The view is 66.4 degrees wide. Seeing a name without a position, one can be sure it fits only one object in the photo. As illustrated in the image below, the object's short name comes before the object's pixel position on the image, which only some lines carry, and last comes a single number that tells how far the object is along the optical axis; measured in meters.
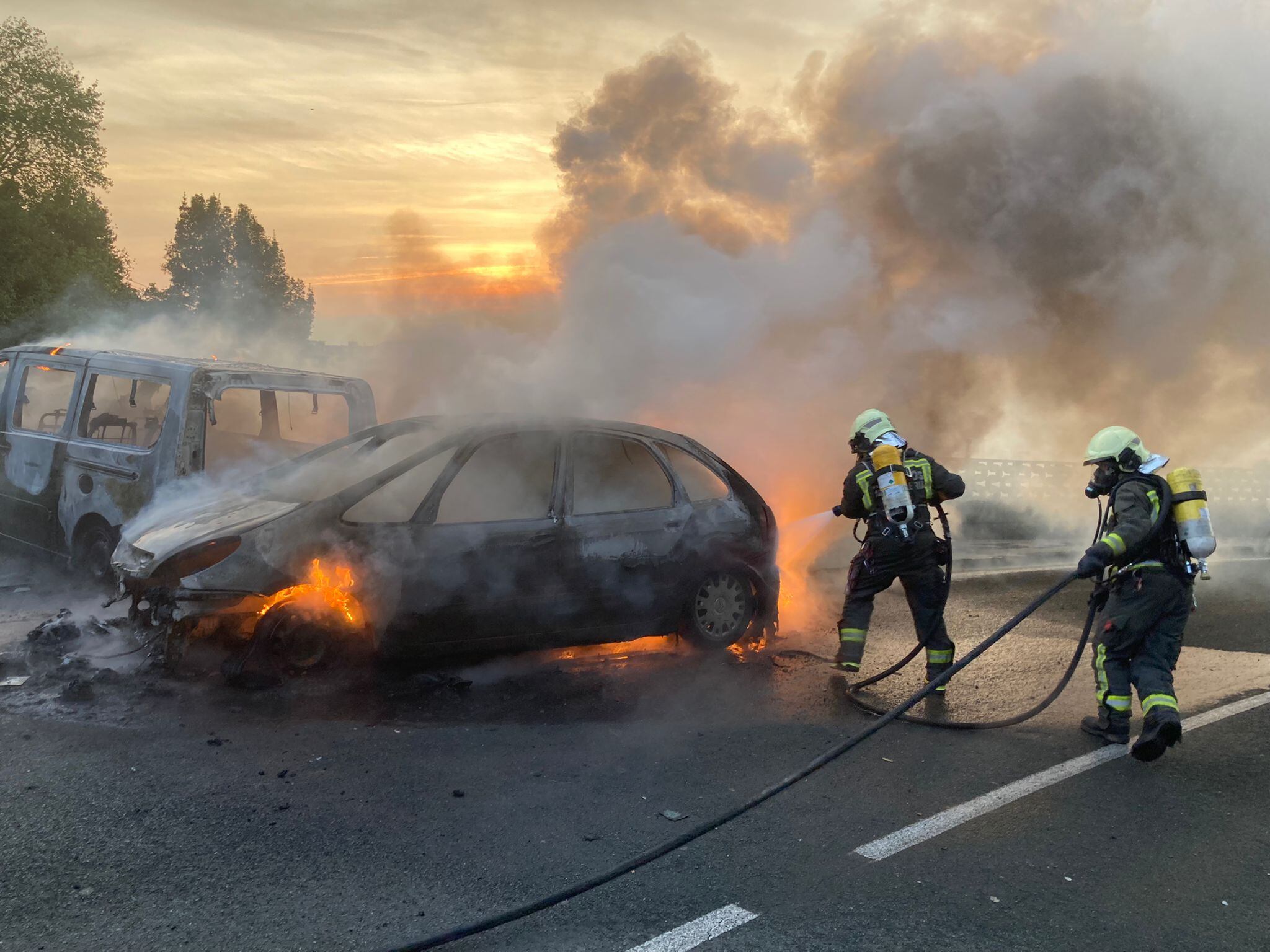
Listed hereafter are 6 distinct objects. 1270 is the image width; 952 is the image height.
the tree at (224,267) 56.62
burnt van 6.36
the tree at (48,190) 25.84
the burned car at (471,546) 4.96
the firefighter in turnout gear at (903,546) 5.88
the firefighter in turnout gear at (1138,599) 4.84
